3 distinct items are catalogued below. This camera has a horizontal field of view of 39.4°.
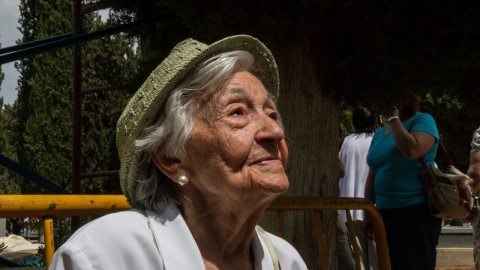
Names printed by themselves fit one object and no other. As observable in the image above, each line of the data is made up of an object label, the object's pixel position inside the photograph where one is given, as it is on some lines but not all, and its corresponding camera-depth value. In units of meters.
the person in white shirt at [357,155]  6.14
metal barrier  2.15
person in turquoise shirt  4.39
